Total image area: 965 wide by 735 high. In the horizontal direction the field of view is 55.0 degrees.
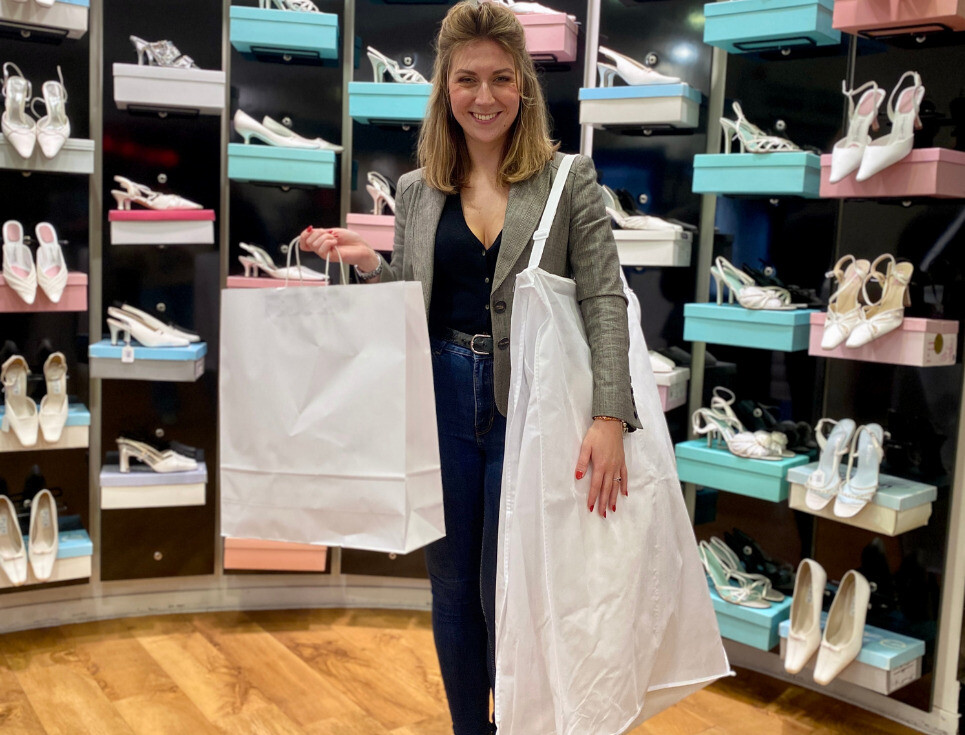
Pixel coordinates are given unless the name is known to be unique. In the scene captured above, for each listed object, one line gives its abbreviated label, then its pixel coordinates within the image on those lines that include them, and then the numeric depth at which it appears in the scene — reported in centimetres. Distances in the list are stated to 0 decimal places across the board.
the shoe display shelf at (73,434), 314
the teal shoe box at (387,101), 324
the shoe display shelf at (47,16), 295
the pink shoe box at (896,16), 246
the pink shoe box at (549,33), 312
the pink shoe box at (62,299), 305
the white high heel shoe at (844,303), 265
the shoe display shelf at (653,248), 303
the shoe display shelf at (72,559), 320
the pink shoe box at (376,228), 328
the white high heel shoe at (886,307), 257
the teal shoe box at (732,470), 286
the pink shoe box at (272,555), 344
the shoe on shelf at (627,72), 306
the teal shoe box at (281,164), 325
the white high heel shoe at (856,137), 261
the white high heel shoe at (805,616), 277
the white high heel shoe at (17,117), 300
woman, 173
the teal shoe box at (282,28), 318
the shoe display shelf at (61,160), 304
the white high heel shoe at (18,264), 302
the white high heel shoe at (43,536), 314
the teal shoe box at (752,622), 289
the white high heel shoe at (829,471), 273
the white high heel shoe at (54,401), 312
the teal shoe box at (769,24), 271
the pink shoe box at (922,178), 252
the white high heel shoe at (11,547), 308
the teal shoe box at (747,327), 282
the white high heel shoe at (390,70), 332
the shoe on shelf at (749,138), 287
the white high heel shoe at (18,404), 308
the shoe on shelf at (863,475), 265
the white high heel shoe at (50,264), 307
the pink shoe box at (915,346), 255
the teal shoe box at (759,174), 277
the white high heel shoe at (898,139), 253
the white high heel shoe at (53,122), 303
